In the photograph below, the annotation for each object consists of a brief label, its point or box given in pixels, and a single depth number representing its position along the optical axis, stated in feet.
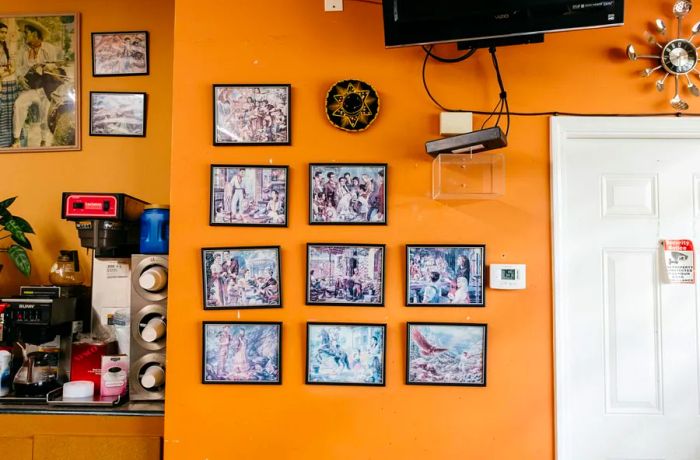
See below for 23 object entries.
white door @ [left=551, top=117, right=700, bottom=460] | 6.70
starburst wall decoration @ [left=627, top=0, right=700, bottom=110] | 6.69
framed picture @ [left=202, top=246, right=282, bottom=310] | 6.75
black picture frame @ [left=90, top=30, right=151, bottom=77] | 9.13
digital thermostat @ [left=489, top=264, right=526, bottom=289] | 6.55
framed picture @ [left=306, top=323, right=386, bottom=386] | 6.66
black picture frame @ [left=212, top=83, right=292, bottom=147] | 6.86
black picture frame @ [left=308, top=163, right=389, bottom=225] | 6.75
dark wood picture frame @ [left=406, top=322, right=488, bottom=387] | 6.61
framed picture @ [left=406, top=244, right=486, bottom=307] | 6.66
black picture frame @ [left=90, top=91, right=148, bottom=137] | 9.07
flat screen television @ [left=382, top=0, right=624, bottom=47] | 5.66
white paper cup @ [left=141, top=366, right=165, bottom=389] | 7.04
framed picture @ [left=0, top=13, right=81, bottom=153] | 9.18
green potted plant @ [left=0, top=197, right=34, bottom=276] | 8.00
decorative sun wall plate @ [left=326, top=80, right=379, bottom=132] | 6.78
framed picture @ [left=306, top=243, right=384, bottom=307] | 6.70
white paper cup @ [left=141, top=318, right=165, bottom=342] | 7.02
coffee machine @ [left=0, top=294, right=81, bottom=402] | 7.27
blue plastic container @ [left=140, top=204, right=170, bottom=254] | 7.34
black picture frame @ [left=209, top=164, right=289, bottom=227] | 6.78
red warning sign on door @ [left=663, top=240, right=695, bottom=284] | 6.75
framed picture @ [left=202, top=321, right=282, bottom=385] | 6.71
